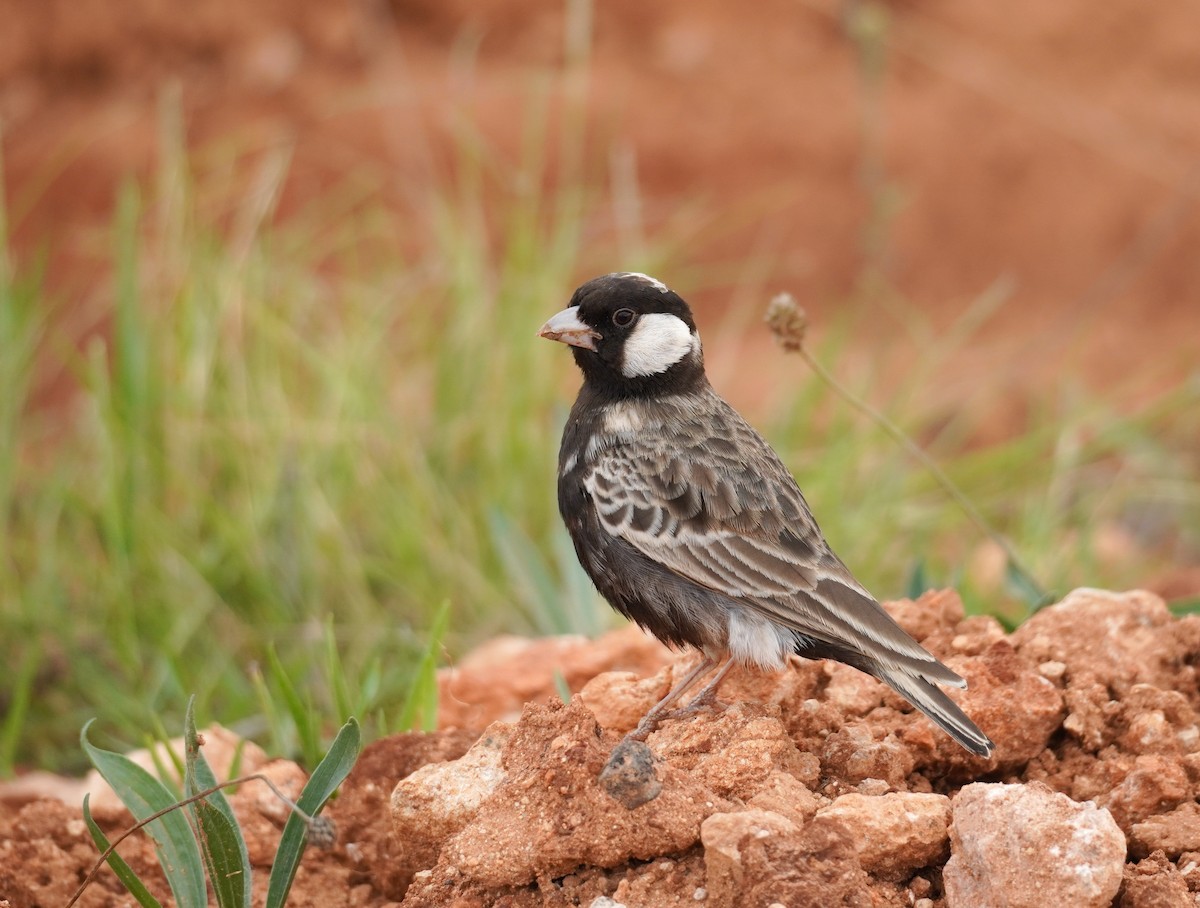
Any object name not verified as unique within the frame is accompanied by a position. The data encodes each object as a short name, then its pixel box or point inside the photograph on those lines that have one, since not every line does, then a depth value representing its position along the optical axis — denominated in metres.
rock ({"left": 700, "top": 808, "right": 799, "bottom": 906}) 5.27
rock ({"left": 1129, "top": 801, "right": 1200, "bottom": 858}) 5.59
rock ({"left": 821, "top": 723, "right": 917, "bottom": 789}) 6.10
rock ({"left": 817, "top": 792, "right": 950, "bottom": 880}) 5.45
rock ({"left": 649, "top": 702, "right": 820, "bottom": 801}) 5.89
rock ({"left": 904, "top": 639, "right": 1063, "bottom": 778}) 6.28
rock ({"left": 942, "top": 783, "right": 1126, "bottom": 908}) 5.21
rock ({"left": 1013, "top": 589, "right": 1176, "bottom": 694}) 6.78
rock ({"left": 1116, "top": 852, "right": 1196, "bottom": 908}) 5.25
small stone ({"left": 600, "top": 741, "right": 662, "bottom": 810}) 5.56
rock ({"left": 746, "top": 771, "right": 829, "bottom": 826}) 5.64
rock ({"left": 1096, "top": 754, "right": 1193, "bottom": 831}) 5.87
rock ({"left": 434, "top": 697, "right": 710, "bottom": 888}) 5.51
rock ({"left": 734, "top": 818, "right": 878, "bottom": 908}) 5.17
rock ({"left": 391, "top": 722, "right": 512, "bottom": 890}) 5.92
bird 6.67
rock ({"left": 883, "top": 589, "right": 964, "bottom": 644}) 7.25
